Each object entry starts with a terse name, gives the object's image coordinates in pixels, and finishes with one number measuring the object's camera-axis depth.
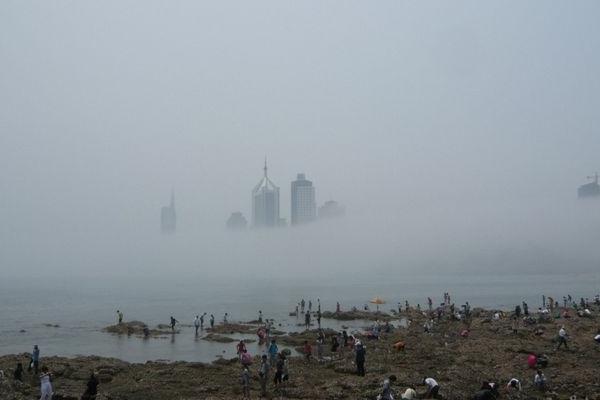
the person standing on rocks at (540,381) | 24.92
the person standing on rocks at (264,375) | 24.98
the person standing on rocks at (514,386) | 24.31
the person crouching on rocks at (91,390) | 22.97
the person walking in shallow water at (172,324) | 60.91
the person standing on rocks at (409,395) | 21.58
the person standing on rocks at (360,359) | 28.83
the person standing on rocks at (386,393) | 20.62
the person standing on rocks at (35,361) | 31.58
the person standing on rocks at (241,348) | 33.11
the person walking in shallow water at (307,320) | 61.44
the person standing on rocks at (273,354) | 30.04
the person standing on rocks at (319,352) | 36.15
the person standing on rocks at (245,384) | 24.78
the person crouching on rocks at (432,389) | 23.34
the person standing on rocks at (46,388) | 22.44
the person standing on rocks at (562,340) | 36.38
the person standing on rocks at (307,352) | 35.48
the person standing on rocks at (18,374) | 29.30
